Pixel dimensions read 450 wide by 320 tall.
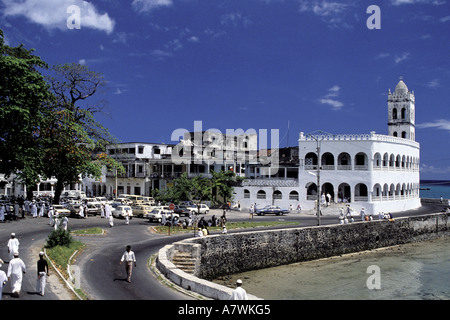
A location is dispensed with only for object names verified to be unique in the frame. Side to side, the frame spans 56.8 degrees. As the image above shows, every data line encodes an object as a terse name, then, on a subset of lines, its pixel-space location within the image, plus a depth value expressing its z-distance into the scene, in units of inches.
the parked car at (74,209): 1560.0
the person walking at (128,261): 667.4
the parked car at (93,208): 1631.4
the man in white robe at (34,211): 1492.4
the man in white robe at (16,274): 545.0
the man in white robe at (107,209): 1474.5
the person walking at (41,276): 562.9
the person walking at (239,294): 490.0
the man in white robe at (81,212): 1541.6
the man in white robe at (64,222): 1072.8
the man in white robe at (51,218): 1264.8
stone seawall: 968.9
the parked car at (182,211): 1689.7
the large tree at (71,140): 1567.4
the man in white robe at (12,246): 696.5
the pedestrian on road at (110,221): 1310.8
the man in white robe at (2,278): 504.1
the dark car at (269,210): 1943.9
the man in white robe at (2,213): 1320.1
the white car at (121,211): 1589.6
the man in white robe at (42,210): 1526.8
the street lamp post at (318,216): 1351.5
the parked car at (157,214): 1491.1
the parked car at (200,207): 1826.5
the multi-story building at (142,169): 2556.6
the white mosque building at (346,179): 2033.7
